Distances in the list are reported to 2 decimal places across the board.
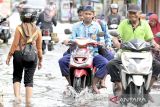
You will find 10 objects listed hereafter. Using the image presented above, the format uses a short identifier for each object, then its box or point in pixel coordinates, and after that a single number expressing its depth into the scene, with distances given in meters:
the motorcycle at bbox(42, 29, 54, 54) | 29.33
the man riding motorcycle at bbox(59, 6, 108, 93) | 15.53
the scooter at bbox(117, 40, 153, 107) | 12.64
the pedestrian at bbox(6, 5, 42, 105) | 13.89
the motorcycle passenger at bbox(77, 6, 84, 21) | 15.76
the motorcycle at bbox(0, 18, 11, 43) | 33.77
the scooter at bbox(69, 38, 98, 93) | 15.17
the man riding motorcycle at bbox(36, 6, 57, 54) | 29.85
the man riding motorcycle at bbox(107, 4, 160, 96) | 13.39
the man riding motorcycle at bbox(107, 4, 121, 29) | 26.36
